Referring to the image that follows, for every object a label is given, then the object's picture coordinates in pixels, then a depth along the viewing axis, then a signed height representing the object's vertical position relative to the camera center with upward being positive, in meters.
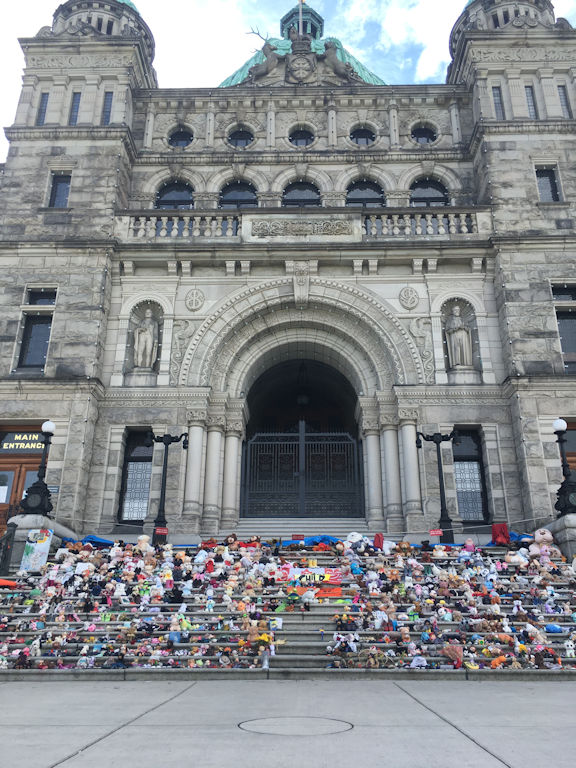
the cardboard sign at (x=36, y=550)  13.85 +1.05
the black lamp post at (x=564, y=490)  14.91 +2.66
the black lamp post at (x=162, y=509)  15.69 +2.30
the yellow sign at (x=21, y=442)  18.66 +4.62
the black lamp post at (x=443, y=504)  15.77 +2.46
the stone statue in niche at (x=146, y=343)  19.94 +8.19
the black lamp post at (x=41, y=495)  15.10 +2.49
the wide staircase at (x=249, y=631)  9.30 -0.56
